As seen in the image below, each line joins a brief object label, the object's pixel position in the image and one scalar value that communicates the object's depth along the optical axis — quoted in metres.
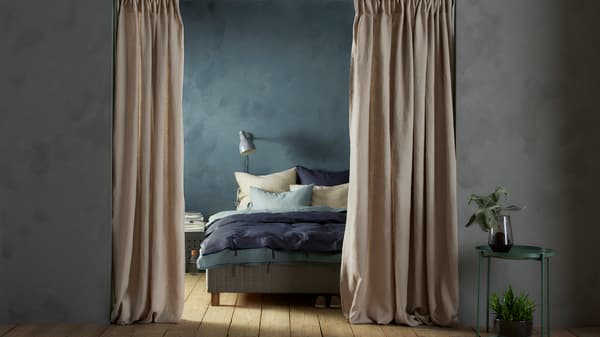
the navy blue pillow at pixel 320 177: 7.34
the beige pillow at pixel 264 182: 7.25
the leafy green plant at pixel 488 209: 4.10
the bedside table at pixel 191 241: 6.87
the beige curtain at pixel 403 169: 4.55
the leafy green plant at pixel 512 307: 4.13
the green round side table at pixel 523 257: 4.00
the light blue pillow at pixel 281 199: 6.80
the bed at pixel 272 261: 5.18
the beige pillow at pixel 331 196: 6.93
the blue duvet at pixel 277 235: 5.18
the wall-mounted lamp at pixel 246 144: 7.28
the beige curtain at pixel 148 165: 4.54
